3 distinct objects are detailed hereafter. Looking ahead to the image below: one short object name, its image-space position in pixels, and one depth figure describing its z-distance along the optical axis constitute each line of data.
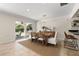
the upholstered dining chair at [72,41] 1.53
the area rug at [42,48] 1.44
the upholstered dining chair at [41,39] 1.27
